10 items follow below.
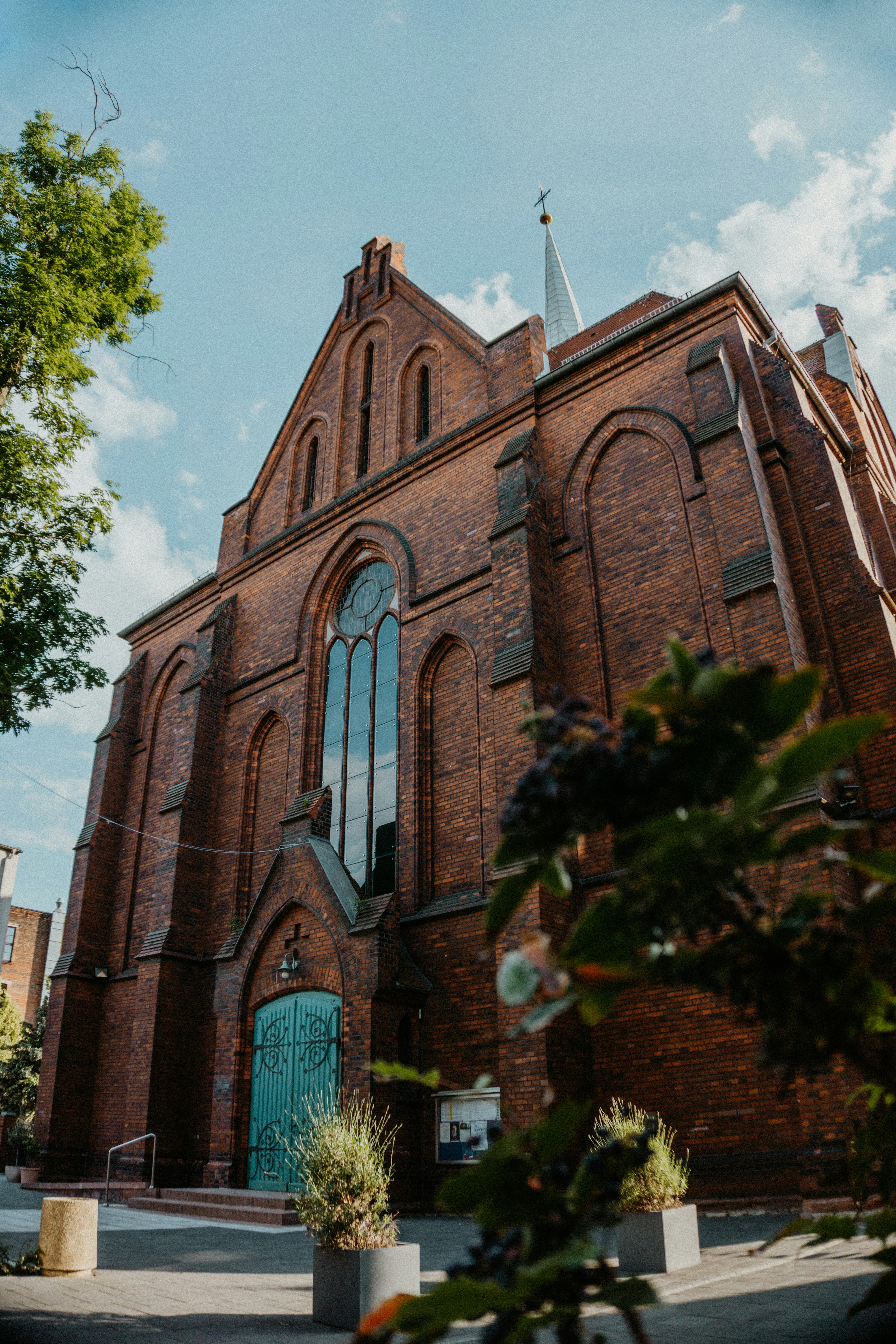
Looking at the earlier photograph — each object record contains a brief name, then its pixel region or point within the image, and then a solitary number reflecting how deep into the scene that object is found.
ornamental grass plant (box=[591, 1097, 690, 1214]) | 6.32
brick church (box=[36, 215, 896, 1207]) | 11.11
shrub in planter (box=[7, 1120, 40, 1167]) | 19.45
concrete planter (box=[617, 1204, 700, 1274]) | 6.23
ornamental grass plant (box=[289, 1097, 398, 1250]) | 5.73
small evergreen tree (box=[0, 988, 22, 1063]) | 29.09
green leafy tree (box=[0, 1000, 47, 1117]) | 21.12
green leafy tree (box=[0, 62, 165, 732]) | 12.55
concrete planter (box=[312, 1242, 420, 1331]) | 5.45
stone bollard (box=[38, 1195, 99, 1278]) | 7.03
